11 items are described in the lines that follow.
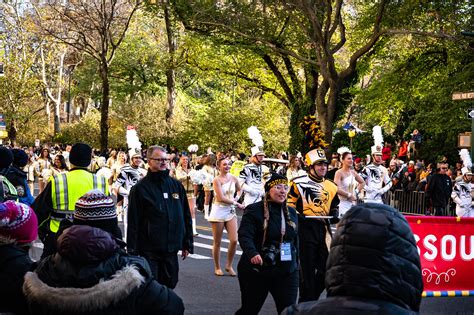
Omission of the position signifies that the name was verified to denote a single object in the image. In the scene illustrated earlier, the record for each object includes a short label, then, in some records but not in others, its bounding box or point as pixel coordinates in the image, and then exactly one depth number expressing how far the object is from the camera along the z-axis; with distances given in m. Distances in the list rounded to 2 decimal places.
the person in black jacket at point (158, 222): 8.06
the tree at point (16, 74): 62.97
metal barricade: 25.17
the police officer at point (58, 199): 8.02
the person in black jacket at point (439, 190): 21.12
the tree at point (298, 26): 28.58
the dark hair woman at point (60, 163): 18.70
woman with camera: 7.38
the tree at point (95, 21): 38.22
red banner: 9.45
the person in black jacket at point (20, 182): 10.49
